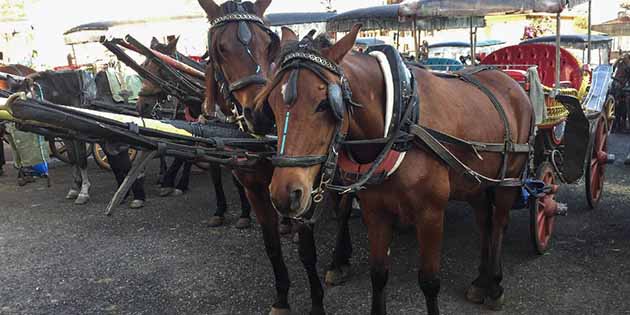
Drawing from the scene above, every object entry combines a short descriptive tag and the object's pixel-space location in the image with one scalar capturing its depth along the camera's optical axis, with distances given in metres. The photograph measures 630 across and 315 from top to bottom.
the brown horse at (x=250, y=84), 3.05
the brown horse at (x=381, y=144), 1.98
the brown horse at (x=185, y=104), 5.28
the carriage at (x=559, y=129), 3.97
